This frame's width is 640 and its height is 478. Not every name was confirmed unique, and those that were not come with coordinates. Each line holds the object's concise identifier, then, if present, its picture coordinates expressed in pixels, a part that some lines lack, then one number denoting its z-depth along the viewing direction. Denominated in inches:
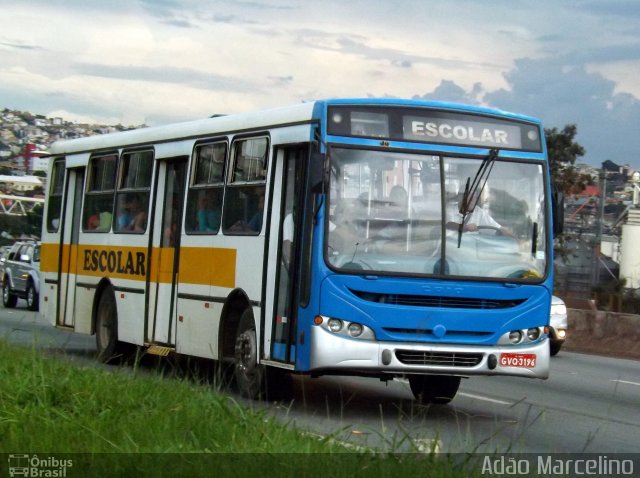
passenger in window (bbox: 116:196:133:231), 651.5
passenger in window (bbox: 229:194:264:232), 502.3
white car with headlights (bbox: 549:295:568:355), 897.5
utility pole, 1897.3
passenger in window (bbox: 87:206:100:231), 694.5
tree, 2086.6
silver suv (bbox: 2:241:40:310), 1333.7
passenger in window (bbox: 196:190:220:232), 547.8
